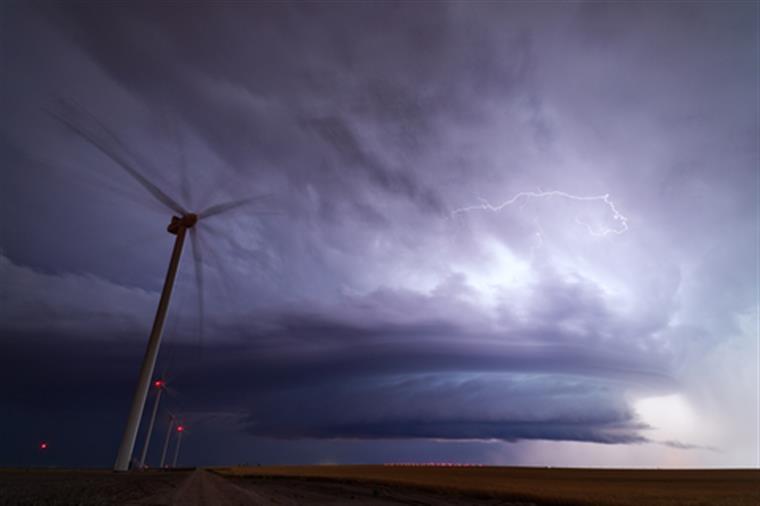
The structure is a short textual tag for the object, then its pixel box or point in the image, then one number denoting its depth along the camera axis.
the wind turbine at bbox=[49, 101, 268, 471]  58.03
